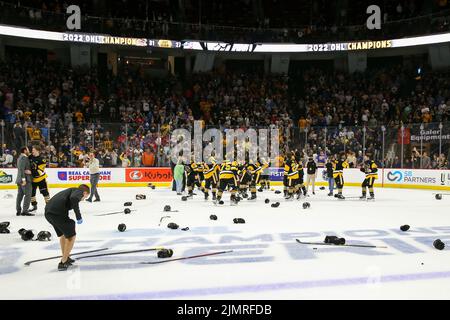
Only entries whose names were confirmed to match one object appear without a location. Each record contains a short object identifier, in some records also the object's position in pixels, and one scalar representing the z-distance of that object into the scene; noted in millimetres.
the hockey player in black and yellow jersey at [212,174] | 13177
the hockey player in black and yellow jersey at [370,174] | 13219
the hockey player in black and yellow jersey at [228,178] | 12070
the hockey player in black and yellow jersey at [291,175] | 13499
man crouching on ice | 5078
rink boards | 17036
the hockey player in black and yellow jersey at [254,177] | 13448
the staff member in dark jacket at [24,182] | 9477
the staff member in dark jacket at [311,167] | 15312
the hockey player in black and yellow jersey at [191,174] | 14062
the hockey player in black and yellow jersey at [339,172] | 14234
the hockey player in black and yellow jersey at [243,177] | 13059
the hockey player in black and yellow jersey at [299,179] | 13562
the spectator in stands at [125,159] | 18234
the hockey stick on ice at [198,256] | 5438
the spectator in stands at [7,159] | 16469
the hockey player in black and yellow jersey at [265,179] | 17761
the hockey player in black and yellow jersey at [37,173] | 9891
